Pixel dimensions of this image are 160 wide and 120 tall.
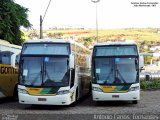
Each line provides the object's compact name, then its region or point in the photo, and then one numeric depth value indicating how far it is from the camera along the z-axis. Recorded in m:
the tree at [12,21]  21.20
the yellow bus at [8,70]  13.28
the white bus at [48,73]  11.73
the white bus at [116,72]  12.64
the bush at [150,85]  22.80
